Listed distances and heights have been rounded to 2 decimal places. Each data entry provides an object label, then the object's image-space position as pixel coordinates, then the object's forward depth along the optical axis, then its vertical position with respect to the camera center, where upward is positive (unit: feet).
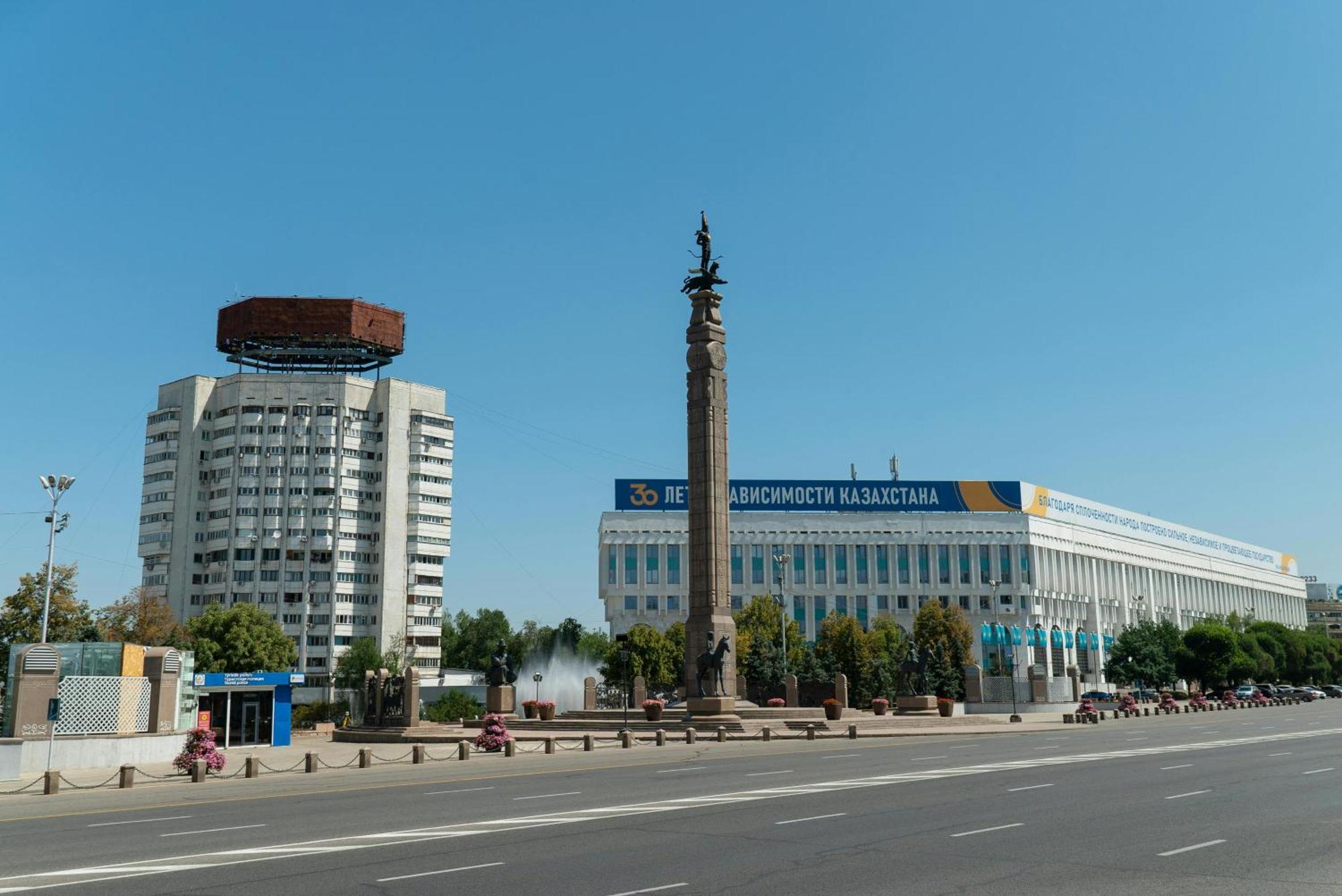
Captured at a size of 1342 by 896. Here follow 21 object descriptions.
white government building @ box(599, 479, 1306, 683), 380.17 +31.51
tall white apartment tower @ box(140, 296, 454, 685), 389.39 +55.86
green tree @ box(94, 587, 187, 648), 253.03 +5.65
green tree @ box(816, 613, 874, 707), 295.89 -1.73
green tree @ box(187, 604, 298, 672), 277.85 +1.54
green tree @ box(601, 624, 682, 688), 295.48 -4.08
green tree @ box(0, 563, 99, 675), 205.77 +6.28
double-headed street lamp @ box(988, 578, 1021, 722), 353.51 +3.62
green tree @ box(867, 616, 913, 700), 271.49 -4.10
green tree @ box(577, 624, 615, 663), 496.64 -0.17
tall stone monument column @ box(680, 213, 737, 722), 164.35 +22.63
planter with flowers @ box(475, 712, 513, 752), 123.85 -9.99
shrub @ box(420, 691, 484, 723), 219.20 -12.53
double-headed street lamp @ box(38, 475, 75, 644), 173.06 +24.87
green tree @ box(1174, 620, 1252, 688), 331.77 -4.34
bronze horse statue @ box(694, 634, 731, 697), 162.09 -2.67
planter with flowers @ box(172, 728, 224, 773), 101.60 -9.53
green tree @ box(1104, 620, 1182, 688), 336.29 -4.81
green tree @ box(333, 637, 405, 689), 365.61 -4.75
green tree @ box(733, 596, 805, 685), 264.72 +0.85
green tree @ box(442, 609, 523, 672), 504.43 +3.38
